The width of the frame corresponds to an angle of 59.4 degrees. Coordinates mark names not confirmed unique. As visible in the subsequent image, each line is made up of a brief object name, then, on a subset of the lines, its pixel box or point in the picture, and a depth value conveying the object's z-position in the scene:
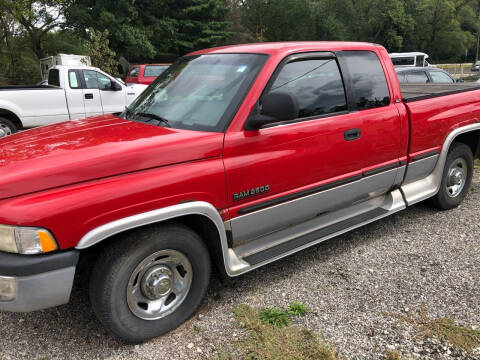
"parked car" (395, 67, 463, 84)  11.47
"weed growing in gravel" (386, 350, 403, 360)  2.61
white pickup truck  9.17
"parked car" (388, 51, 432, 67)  24.81
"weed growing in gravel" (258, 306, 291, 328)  2.96
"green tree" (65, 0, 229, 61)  29.23
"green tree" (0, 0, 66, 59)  27.05
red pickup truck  2.36
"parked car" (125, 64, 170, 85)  17.58
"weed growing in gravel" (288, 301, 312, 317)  3.06
